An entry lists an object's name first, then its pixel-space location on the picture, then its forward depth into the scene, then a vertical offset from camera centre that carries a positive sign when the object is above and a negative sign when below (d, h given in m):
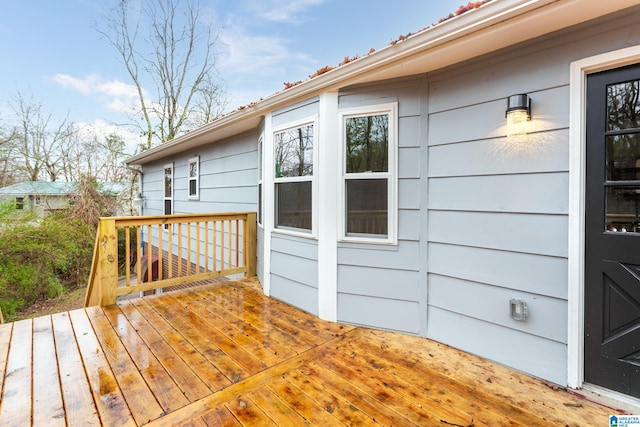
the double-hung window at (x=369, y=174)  2.73 +0.31
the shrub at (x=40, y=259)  6.16 -1.19
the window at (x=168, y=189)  7.80 +0.47
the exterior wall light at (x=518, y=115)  2.04 +0.63
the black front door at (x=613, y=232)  1.77 -0.15
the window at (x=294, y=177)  3.23 +0.34
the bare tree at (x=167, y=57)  11.98 +6.11
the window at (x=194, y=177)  6.53 +0.65
